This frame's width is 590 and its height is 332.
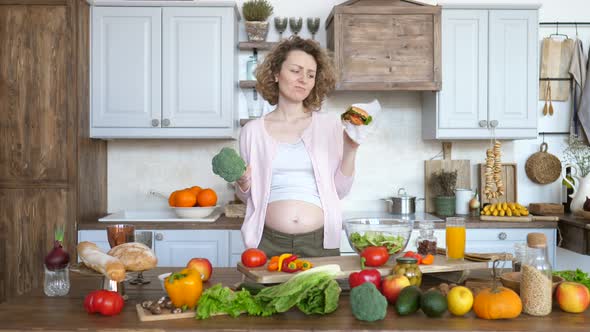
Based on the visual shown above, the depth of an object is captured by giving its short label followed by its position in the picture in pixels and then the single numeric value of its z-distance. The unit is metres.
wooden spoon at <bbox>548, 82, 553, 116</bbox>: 4.19
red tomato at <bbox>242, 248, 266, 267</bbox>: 1.85
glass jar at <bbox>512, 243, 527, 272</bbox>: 1.70
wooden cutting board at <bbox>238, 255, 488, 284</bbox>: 1.73
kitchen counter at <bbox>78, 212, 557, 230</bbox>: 3.60
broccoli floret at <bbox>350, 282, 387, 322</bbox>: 1.47
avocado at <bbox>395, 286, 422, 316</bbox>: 1.54
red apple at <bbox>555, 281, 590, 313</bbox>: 1.57
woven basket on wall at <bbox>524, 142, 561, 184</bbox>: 4.19
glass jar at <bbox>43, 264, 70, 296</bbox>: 1.81
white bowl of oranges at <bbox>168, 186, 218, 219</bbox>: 3.79
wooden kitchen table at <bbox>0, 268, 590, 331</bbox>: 1.45
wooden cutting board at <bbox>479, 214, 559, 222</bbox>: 3.66
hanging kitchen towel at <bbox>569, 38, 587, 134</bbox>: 4.12
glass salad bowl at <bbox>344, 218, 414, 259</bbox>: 1.96
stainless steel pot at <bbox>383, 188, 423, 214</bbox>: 4.03
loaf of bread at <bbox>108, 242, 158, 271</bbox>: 1.73
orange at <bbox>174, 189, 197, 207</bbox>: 3.80
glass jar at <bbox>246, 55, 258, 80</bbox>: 4.03
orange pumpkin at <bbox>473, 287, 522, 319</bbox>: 1.50
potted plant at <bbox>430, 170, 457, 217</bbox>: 4.00
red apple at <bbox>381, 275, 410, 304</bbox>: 1.63
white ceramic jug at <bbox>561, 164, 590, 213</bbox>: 3.84
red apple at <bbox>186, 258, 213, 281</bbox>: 1.88
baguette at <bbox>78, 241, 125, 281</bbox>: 1.64
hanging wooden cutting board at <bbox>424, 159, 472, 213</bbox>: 4.23
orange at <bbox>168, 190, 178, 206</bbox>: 3.83
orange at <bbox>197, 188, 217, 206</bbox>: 3.80
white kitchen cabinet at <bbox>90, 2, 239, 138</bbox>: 3.81
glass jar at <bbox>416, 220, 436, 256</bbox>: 2.08
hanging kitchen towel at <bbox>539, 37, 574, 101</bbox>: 4.16
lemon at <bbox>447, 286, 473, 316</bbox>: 1.53
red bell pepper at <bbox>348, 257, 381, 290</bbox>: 1.67
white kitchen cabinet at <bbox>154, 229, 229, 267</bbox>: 3.62
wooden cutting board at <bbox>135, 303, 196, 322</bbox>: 1.52
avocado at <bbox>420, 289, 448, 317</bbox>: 1.50
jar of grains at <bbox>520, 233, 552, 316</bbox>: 1.55
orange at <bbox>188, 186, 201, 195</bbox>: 3.85
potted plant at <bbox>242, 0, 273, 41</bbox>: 3.93
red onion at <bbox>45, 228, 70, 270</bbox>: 1.81
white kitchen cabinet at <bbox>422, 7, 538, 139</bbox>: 3.86
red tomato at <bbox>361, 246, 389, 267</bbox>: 1.84
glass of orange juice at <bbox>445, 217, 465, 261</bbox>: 2.00
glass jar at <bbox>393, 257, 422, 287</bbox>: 1.73
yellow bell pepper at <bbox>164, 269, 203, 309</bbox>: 1.58
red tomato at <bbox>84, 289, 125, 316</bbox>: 1.56
